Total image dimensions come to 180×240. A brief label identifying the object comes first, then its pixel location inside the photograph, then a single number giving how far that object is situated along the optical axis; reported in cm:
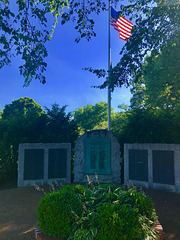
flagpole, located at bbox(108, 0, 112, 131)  1258
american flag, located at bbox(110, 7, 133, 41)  1243
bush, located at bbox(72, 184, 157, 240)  314
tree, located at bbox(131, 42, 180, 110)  1380
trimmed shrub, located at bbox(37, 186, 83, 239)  340
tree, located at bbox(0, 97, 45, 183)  1002
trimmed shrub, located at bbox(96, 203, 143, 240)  311
